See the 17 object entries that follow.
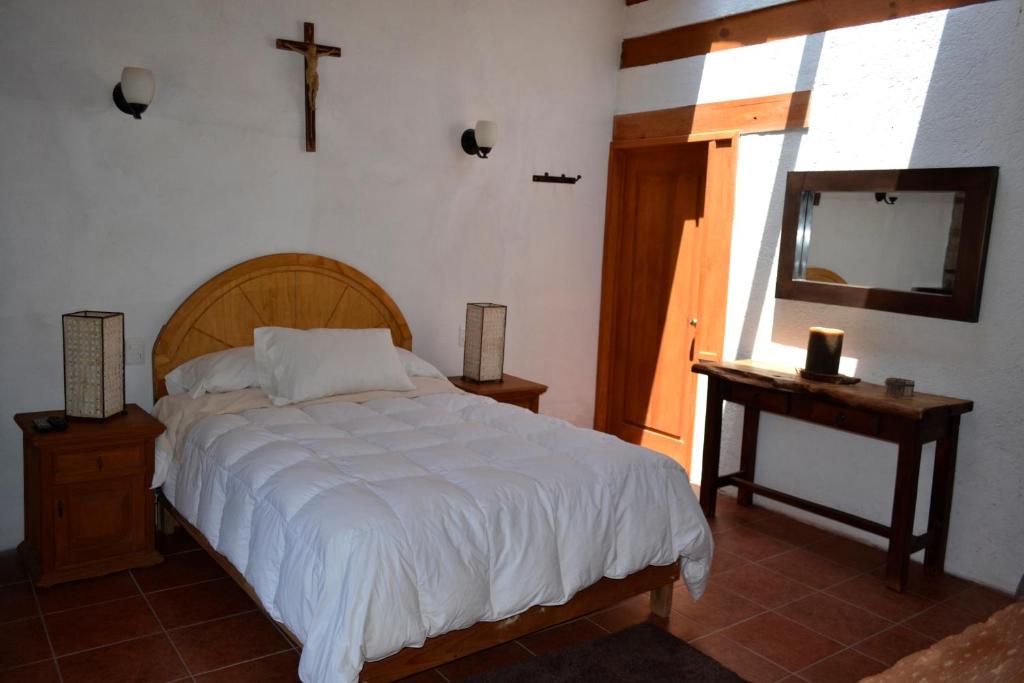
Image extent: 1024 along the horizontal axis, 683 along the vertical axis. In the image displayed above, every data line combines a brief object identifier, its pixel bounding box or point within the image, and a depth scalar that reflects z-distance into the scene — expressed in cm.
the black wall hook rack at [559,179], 490
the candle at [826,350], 377
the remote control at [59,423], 305
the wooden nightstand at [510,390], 419
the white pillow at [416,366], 409
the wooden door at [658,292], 476
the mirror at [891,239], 346
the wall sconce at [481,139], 436
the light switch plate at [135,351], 362
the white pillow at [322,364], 354
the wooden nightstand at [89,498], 300
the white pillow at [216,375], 352
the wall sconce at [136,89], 328
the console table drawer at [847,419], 350
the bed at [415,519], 216
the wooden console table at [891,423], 338
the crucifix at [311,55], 382
